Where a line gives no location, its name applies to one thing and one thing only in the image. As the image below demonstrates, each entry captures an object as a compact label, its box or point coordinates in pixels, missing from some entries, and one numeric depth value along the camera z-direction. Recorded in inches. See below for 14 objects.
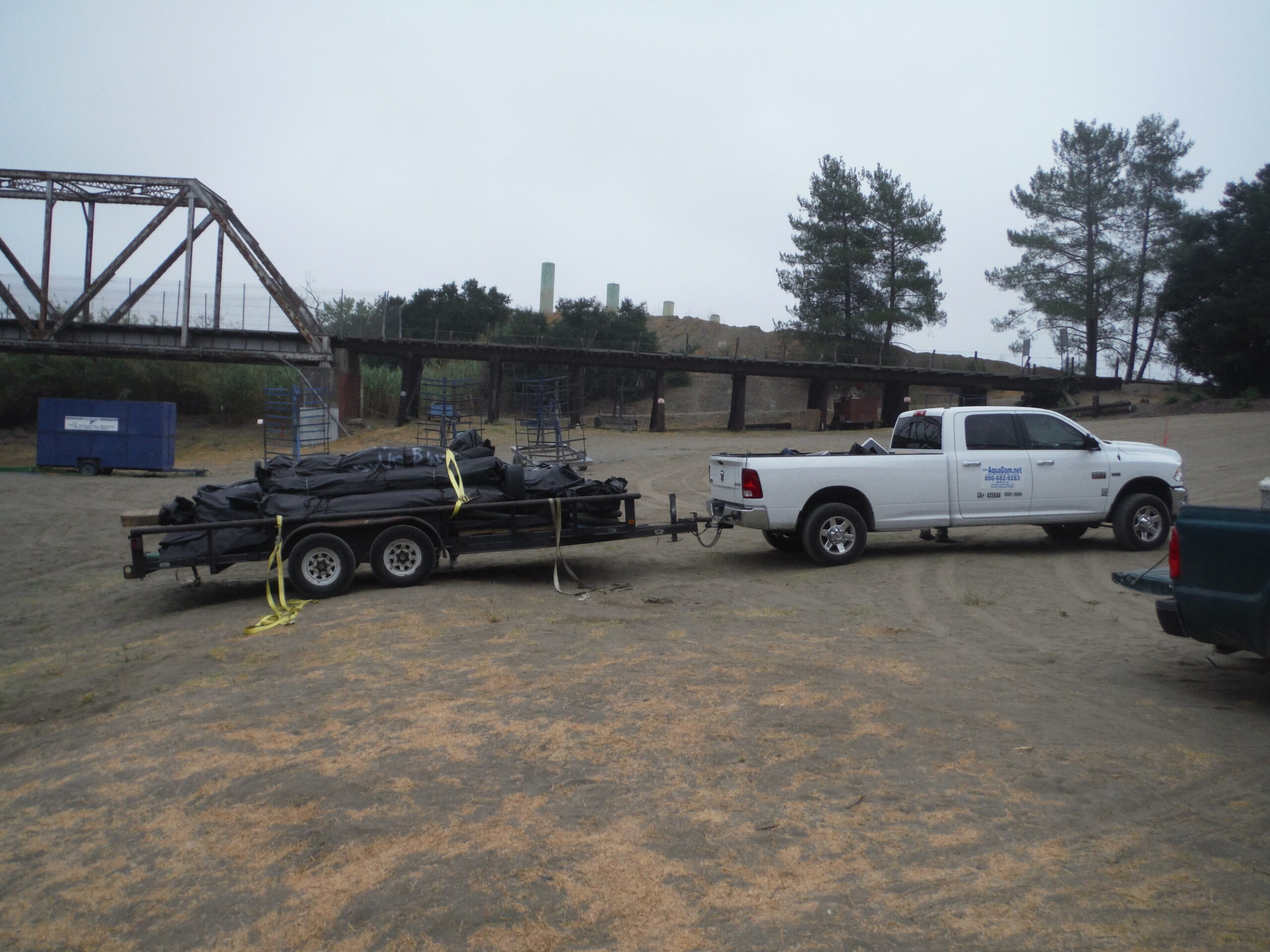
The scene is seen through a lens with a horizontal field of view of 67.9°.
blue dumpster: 1038.4
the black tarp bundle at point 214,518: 367.9
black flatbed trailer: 369.4
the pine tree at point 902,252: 2095.2
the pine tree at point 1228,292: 1525.6
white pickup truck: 433.1
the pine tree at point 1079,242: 1964.8
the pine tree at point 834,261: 2092.8
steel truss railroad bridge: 1571.1
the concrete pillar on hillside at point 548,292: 3058.6
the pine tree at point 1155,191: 1945.1
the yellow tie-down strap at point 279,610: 333.1
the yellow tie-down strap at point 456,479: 391.5
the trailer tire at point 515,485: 402.0
